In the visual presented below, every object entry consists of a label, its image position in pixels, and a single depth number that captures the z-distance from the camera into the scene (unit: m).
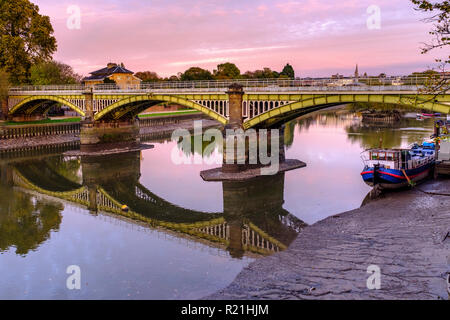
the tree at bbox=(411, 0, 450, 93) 13.54
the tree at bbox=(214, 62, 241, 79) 121.00
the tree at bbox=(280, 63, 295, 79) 153.14
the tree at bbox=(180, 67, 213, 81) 106.19
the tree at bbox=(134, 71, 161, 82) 154.62
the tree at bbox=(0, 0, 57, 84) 72.00
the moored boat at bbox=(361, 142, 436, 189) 29.34
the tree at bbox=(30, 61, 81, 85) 83.25
